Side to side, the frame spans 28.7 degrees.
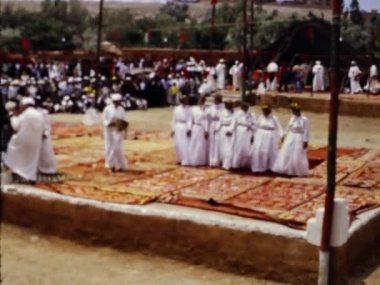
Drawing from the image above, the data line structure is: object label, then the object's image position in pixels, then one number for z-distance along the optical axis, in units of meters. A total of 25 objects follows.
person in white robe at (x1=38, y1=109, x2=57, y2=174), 11.19
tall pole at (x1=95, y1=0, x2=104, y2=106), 23.11
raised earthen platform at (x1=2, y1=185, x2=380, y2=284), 7.96
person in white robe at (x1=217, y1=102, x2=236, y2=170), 12.74
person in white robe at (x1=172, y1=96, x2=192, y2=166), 13.27
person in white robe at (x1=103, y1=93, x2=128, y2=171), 12.24
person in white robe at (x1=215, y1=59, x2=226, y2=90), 30.63
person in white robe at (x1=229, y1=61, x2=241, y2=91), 30.06
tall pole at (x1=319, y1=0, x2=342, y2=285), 6.28
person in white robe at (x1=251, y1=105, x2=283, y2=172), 12.47
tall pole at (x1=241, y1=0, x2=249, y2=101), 21.22
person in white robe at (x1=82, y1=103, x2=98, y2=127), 20.95
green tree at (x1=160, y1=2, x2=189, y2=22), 63.41
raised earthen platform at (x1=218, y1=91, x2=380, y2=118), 22.88
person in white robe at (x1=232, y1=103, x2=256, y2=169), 12.67
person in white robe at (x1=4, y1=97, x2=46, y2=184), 10.73
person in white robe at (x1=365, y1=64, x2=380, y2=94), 27.25
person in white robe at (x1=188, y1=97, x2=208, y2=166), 13.17
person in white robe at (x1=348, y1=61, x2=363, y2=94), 27.20
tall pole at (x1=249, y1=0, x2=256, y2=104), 25.42
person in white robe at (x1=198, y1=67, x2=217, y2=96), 28.34
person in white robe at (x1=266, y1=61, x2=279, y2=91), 27.77
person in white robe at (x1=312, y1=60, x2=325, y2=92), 28.47
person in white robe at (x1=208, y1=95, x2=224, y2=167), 13.13
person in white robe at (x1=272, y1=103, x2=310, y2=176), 12.15
